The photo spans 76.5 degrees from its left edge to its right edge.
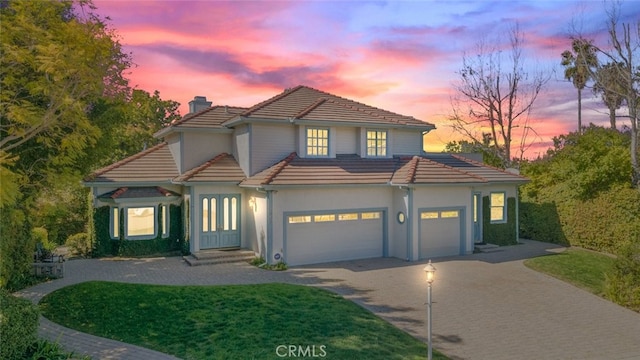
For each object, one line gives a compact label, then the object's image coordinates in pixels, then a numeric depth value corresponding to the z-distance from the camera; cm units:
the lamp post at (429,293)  852
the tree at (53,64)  1038
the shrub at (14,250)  1266
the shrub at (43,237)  1955
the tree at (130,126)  1688
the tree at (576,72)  3746
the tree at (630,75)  2378
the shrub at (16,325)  766
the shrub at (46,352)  805
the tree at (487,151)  3688
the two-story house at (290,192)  1778
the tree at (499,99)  3272
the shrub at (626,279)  1278
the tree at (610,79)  2652
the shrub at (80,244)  1955
